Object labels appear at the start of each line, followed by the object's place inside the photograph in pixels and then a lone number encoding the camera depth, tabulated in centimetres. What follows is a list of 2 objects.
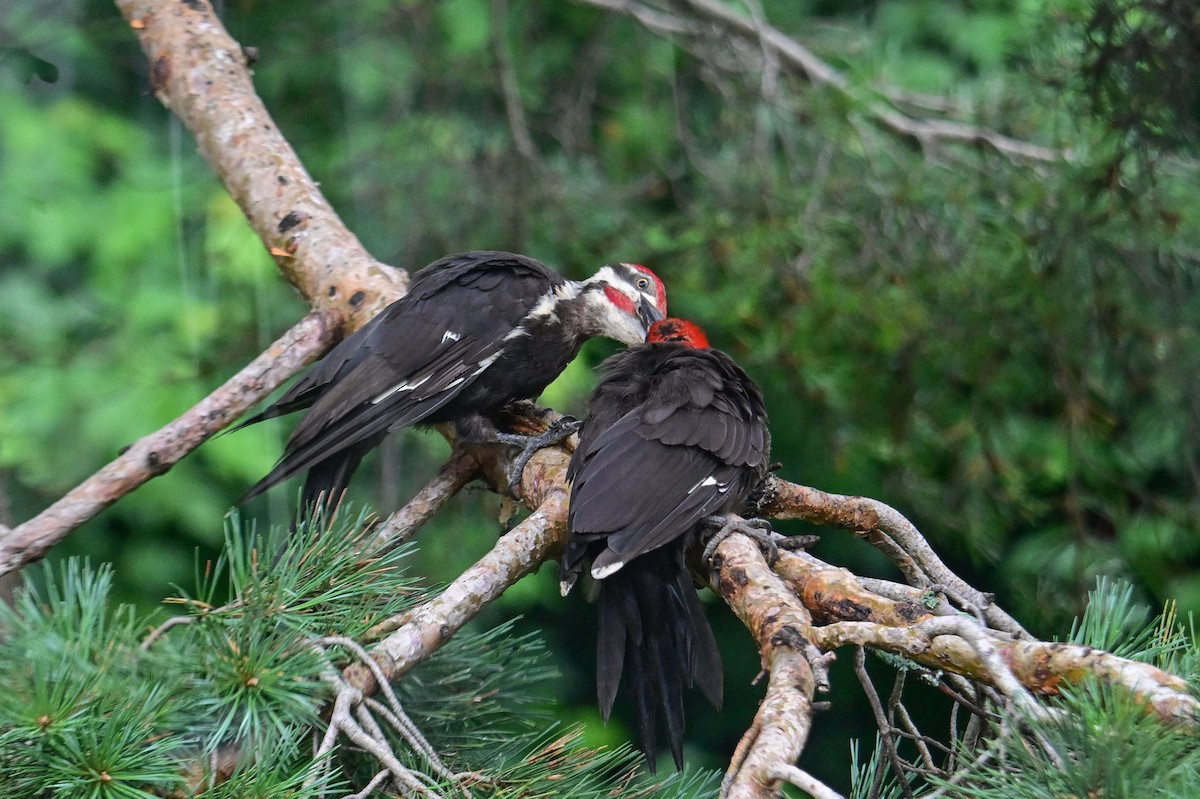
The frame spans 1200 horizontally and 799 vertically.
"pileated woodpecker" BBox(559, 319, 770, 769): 1114
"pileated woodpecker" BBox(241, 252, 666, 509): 1131
